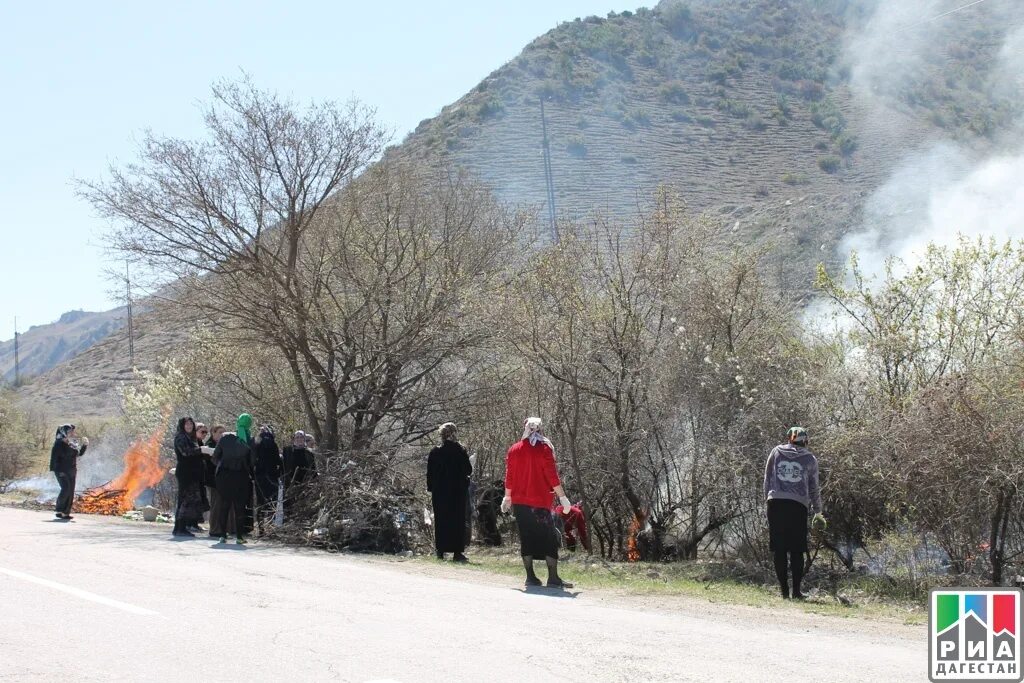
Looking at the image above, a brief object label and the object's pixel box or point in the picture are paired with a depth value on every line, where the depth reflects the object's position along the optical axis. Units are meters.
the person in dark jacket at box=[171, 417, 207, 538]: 17.42
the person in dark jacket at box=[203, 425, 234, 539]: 17.08
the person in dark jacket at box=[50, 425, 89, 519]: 20.45
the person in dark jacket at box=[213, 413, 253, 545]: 16.80
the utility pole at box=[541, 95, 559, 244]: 49.06
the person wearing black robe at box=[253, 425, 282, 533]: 17.58
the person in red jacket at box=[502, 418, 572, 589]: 12.37
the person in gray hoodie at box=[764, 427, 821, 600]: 11.98
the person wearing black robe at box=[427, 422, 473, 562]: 15.29
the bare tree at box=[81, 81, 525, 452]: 20.47
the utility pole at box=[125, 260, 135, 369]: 21.02
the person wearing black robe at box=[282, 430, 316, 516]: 17.95
